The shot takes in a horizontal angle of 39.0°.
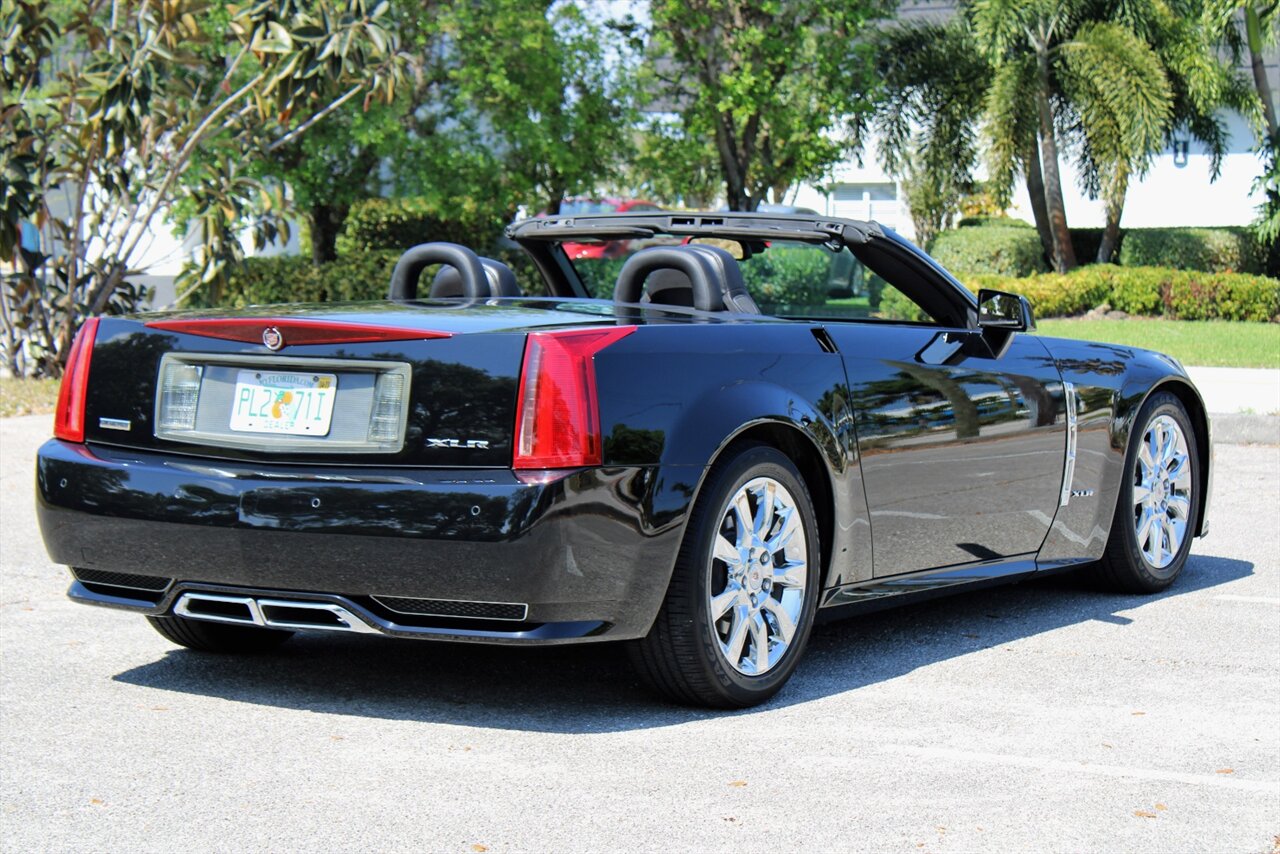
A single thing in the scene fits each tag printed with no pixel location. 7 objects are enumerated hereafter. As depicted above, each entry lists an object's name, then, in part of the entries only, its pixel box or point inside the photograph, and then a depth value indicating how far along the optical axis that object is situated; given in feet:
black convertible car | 14.78
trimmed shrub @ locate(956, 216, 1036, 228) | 113.19
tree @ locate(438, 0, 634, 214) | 71.67
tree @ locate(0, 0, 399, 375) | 44.42
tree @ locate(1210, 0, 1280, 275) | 86.23
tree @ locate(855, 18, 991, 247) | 99.71
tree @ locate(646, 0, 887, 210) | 85.25
